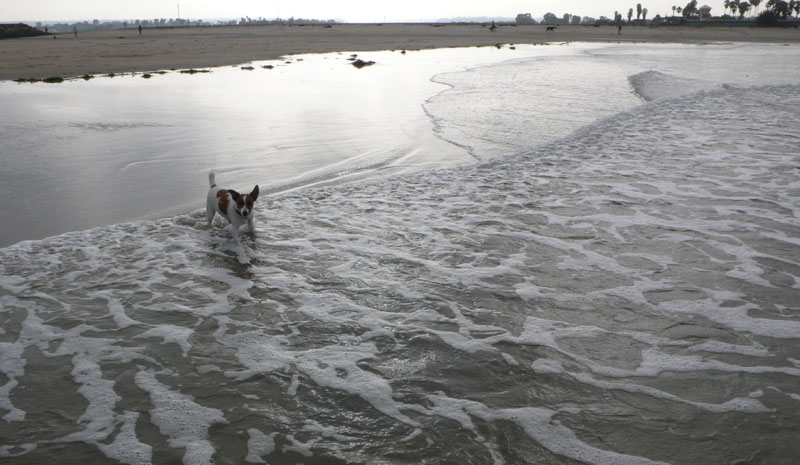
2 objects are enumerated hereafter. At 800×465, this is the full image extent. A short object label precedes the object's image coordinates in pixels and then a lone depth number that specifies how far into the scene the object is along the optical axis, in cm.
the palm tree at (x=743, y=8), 18812
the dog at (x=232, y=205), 586
